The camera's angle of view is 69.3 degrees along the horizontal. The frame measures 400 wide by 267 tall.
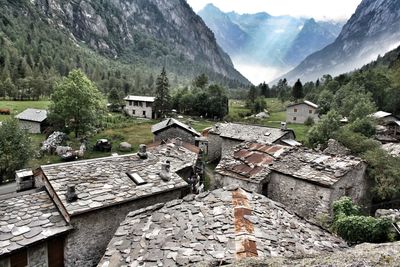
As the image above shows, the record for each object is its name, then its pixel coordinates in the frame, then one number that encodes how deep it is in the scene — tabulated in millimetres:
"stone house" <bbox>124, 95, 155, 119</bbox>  77588
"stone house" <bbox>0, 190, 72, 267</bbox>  12211
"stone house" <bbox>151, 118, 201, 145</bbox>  42031
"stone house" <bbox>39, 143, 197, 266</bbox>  13934
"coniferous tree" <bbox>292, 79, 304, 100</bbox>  114000
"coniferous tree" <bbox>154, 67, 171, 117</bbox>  74562
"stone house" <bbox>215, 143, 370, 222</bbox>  18394
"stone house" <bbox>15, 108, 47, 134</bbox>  51803
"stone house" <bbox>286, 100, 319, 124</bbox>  74694
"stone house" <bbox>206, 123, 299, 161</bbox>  37219
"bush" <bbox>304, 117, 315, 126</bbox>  71275
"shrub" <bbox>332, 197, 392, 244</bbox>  12211
